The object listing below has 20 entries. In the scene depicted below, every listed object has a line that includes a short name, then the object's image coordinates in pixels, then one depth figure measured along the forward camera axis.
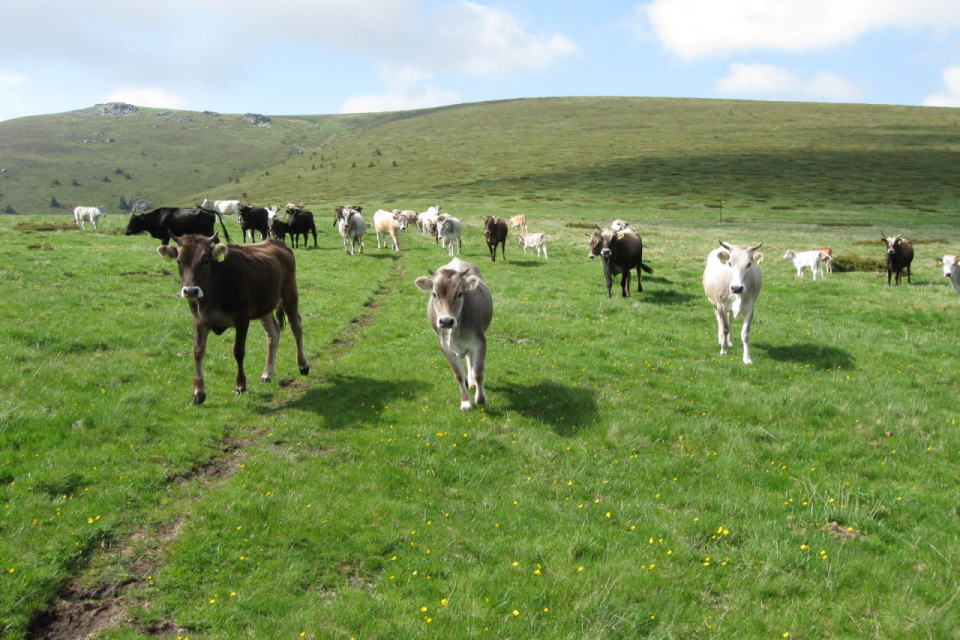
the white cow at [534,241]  33.47
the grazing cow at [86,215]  39.00
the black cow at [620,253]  20.31
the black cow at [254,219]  31.54
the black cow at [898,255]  26.25
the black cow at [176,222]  27.25
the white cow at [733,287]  13.53
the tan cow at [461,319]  9.91
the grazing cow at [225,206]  58.75
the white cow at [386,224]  34.06
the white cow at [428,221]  43.59
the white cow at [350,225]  31.60
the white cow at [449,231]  32.03
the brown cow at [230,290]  9.71
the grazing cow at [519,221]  45.98
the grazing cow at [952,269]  23.84
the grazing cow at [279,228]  31.69
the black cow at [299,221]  31.88
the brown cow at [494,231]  29.88
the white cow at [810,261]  28.10
